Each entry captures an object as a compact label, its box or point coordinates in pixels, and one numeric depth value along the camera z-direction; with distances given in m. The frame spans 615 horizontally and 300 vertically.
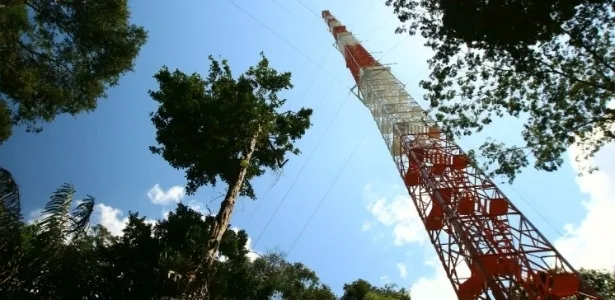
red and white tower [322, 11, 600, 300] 9.29
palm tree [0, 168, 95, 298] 6.32
